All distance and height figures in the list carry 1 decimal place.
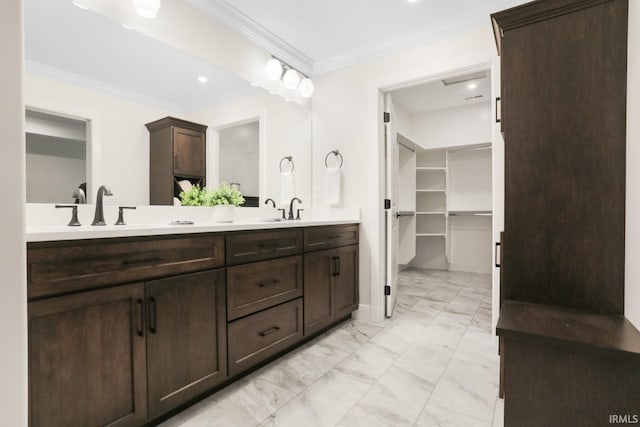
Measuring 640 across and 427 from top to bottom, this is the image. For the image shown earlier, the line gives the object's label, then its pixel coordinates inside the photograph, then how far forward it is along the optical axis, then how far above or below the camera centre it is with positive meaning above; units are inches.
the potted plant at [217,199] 83.7 +3.3
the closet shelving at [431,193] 202.2 +11.6
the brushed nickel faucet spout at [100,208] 64.1 +0.8
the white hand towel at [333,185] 116.4 +9.5
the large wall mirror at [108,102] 60.8 +26.5
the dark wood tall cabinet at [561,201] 36.2 +1.3
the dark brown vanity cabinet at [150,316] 42.3 -18.2
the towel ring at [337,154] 118.1 +21.7
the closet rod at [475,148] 184.4 +38.0
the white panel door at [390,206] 113.6 +1.7
